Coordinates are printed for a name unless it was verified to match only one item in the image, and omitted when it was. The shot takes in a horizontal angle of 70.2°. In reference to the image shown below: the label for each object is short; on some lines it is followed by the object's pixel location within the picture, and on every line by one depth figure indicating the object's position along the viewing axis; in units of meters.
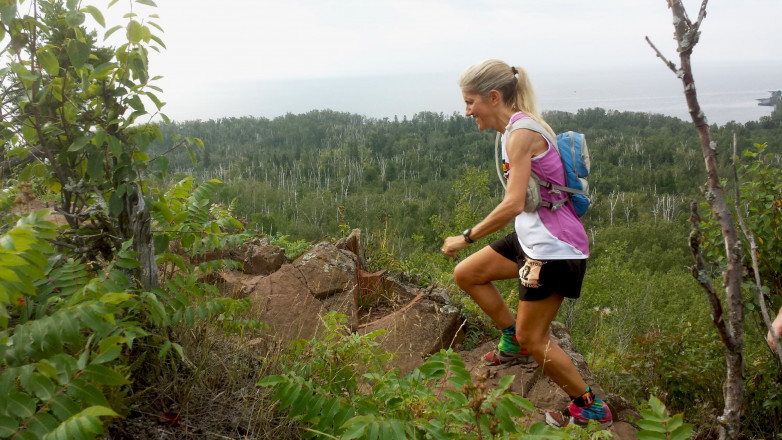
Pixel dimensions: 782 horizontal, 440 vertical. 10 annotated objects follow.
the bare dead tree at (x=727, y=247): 1.15
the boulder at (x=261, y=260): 4.67
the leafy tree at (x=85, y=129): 2.04
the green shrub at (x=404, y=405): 1.45
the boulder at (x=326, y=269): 4.21
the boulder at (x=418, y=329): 3.56
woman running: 2.54
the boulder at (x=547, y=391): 3.09
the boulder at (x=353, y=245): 4.76
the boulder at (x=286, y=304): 3.64
